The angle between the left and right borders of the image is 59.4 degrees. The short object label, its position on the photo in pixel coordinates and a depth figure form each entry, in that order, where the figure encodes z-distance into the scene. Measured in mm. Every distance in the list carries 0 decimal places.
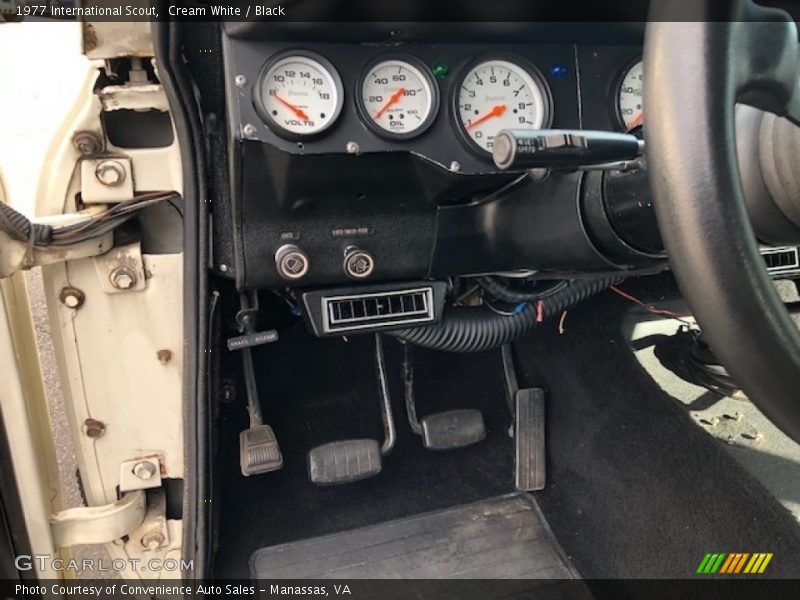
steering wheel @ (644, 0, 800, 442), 565
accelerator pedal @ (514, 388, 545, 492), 1786
